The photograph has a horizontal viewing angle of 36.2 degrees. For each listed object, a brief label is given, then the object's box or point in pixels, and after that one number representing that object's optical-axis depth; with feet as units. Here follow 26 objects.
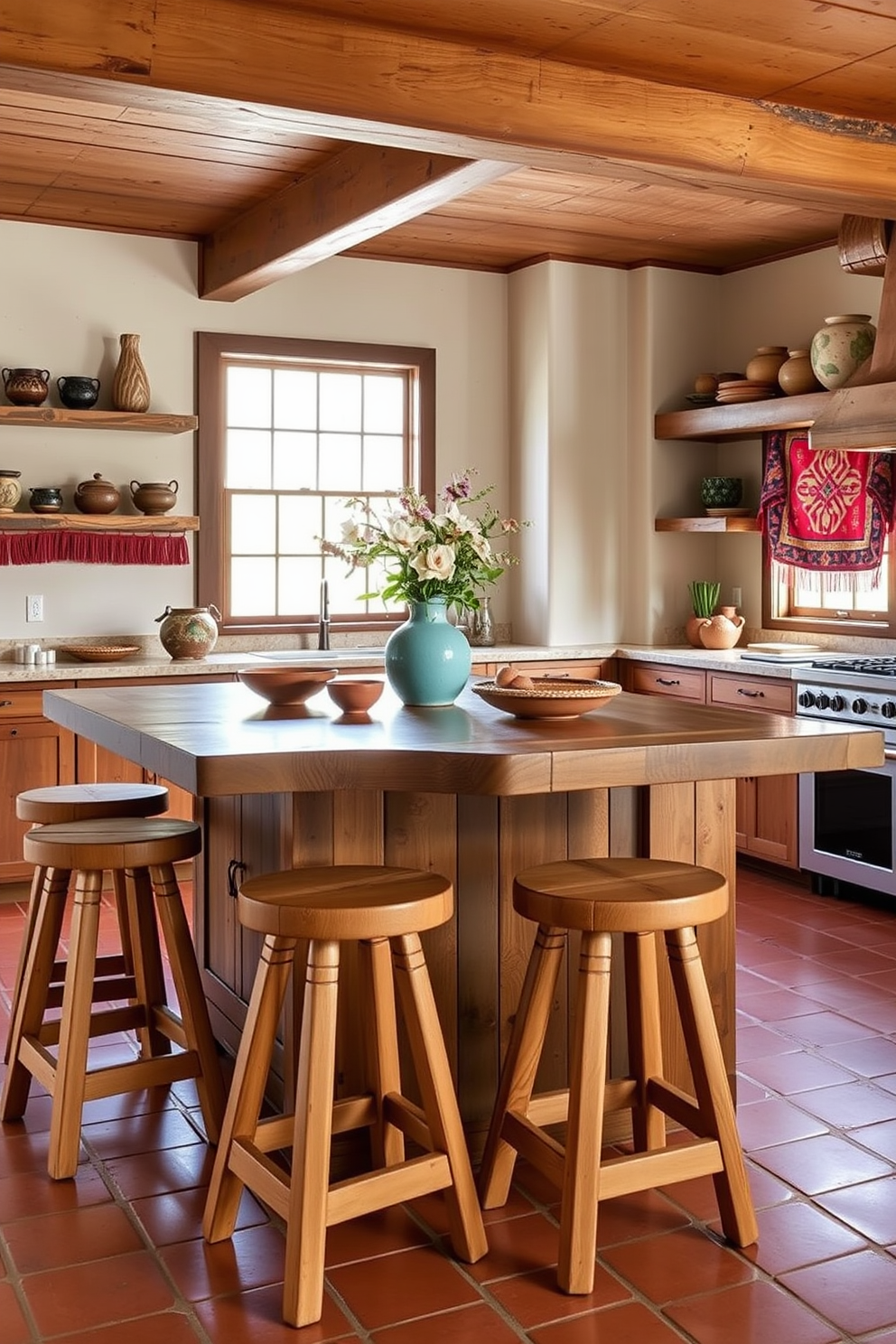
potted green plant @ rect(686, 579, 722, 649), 22.82
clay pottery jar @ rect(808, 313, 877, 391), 18.92
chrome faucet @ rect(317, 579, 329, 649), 21.49
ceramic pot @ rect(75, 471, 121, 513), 19.67
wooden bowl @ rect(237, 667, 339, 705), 11.37
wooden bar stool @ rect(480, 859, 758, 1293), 8.45
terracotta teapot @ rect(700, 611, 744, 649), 22.02
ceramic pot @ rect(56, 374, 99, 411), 19.45
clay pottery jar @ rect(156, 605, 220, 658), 19.71
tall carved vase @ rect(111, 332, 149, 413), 19.85
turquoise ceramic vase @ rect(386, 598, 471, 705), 11.50
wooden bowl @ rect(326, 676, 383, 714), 10.84
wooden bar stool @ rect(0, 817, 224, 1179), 9.99
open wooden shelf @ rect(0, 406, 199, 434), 19.01
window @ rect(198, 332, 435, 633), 21.20
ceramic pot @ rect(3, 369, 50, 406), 19.11
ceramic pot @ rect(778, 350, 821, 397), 20.10
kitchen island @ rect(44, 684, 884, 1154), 8.89
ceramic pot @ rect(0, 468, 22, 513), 19.03
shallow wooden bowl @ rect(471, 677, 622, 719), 10.16
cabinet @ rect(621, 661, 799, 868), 18.84
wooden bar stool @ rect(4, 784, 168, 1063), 11.48
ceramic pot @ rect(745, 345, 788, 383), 20.86
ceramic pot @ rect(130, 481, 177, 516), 20.10
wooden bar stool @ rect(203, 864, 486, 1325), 8.12
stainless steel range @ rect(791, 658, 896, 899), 17.08
